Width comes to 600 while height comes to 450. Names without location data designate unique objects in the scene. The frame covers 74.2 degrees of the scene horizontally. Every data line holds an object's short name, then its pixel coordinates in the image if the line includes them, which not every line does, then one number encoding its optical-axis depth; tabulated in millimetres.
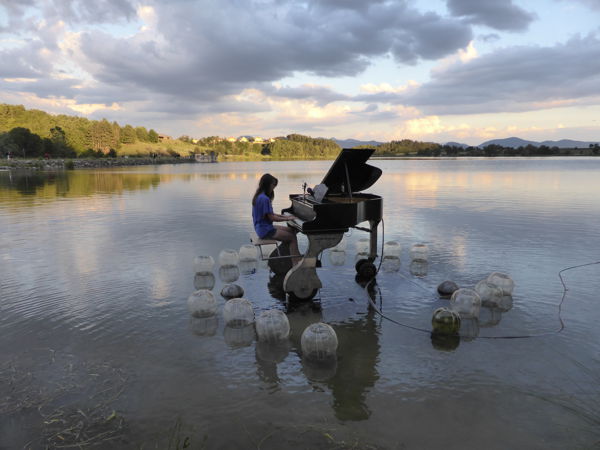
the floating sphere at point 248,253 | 9625
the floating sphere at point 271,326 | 5531
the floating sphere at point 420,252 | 9453
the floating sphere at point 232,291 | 7398
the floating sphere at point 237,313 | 6102
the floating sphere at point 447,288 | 7363
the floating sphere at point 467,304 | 6312
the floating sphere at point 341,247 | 10088
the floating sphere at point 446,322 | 5762
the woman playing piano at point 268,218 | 7641
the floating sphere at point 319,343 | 5082
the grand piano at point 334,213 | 6988
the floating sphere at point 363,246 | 10352
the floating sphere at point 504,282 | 7270
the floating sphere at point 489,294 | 6793
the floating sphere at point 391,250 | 9828
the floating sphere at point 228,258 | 9141
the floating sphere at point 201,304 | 6426
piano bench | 8109
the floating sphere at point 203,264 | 8594
